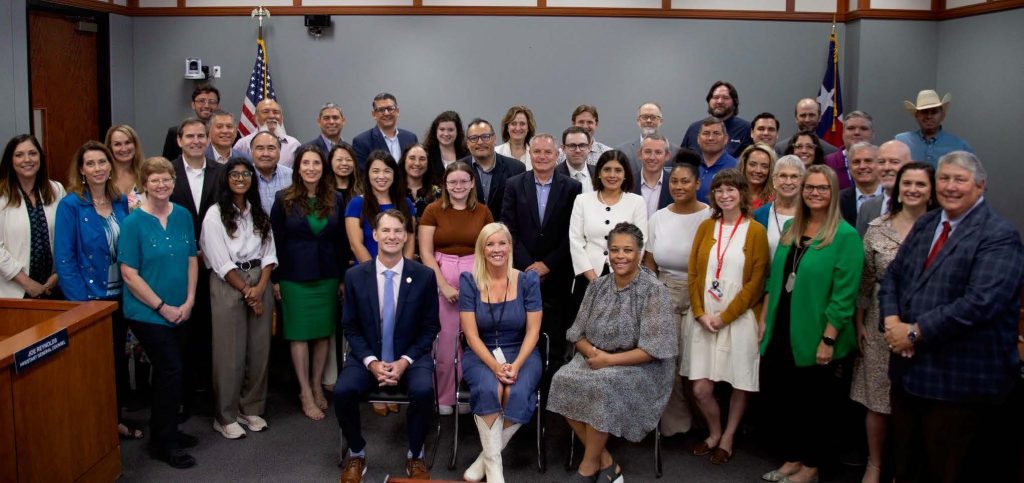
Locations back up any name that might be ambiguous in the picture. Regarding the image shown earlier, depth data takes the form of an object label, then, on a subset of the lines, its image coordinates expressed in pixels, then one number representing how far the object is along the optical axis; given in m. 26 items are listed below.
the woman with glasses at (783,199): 4.20
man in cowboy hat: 5.42
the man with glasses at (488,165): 5.20
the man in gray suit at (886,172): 4.21
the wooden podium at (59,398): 3.15
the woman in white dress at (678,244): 4.43
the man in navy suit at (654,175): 4.95
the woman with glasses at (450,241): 4.68
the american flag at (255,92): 7.86
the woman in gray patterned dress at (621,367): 3.99
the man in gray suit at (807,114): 6.12
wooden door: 6.90
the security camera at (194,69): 8.05
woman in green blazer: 3.81
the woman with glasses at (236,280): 4.51
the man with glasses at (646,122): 6.04
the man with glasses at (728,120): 6.08
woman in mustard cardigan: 4.17
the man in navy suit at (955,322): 3.16
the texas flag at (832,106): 7.73
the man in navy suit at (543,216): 4.86
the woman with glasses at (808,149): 5.18
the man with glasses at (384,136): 5.85
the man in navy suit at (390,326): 4.10
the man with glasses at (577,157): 5.20
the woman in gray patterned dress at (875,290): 3.67
